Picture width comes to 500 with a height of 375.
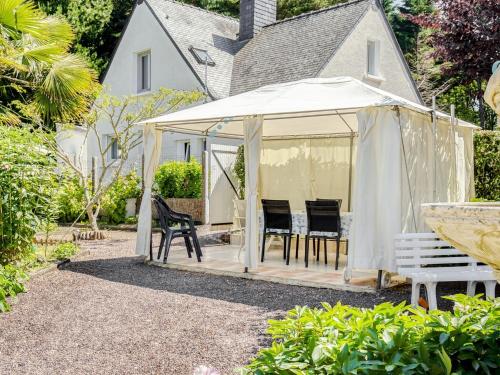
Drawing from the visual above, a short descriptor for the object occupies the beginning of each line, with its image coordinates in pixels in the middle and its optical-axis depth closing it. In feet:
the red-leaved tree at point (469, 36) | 31.63
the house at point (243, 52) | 58.03
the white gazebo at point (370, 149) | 23.62
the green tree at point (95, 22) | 80.33
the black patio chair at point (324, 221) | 28.43
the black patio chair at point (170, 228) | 30.07
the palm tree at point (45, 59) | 25.02
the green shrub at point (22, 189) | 23.58
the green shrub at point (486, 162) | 33.42
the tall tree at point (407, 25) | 94.07
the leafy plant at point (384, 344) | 7.11
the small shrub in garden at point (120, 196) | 53.98
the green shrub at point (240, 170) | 43.04
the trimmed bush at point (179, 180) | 54.13
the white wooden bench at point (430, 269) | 18.24
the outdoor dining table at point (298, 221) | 30.61
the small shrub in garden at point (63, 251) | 30.77
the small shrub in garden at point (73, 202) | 51.21
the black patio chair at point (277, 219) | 30.12
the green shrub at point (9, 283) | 19.31
